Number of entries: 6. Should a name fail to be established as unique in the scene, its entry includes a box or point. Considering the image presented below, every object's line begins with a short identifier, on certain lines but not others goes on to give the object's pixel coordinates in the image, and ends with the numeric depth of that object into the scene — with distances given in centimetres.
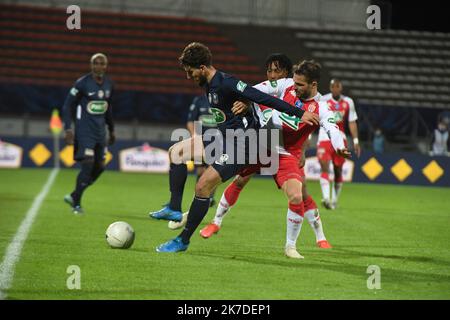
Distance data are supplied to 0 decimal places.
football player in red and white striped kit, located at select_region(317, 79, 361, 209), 2917
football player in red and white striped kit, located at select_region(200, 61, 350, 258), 1631
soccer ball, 1677
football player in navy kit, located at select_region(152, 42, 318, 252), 1507
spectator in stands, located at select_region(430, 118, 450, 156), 4896
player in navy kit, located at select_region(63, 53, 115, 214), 2458
